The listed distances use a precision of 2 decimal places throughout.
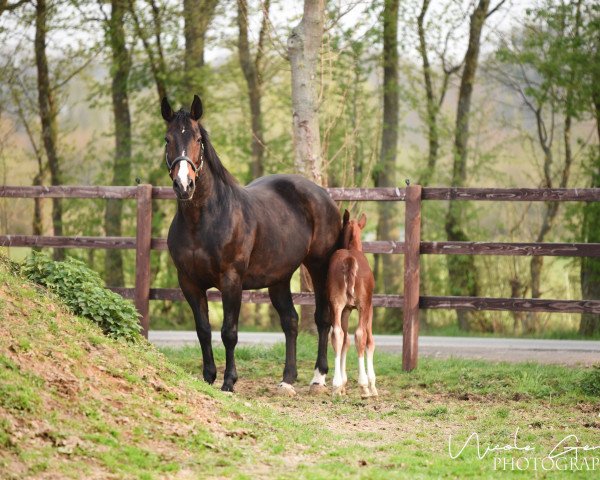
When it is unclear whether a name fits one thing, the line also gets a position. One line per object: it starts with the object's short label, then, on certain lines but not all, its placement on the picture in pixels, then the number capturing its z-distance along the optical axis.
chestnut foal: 17.03
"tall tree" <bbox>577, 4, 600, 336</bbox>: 34.53
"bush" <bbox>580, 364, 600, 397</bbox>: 17.37
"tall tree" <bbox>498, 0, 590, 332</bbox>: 37.72
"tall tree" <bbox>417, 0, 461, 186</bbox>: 42.34
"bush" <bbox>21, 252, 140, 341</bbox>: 15.45
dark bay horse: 16.14
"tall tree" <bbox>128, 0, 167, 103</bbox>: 44.00
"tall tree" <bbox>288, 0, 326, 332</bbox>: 23.78
